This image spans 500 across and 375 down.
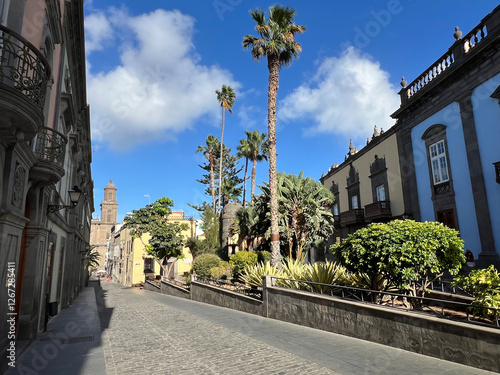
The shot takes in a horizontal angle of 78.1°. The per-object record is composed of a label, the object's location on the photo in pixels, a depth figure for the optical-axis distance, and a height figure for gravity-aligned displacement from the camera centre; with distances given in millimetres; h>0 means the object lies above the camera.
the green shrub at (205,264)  19734 -690
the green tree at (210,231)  28028 +2098
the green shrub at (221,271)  19203 -1136
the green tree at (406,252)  7742 -48
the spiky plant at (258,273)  12742 -858
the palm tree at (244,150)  39062 +12801
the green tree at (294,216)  19125 +2313
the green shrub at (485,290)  5836 -812
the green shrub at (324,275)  10234 -797
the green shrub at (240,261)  17747 -491
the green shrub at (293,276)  10846 -890
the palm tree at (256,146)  39031 +13225
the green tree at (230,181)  43647 +10103
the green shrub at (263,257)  19438 -288
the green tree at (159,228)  29828 +2589
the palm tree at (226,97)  38938 +19345
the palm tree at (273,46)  15680 +10516
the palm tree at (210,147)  43131 +14789
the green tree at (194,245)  28438 +762
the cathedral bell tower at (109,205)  95312 +15249
